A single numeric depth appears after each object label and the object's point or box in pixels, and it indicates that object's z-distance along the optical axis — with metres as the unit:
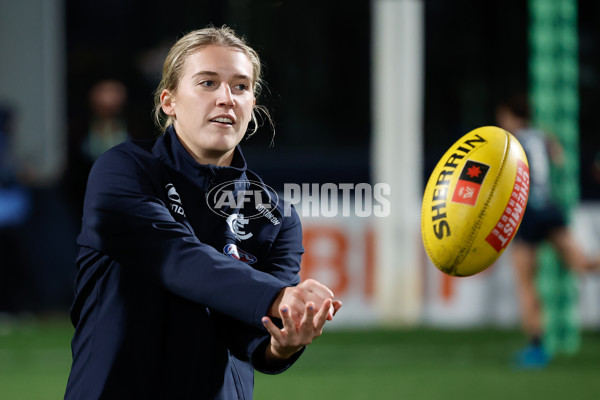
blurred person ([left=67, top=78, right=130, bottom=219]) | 18.33
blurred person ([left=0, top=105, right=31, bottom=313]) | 19.52
